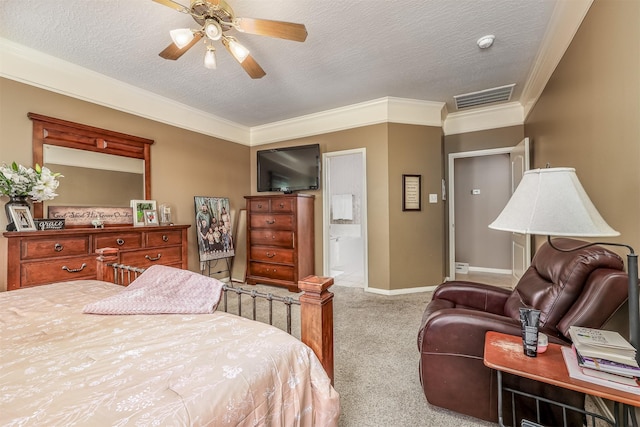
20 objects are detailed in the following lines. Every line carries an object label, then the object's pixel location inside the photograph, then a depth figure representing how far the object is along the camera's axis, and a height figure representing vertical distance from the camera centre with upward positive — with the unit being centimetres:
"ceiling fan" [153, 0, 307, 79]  179 +128
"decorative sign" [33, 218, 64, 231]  246 -5
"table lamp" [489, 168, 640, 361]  98 +0
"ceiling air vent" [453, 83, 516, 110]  349 +156
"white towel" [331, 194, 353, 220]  613 +21
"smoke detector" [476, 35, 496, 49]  246 +156
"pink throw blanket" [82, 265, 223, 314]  129 -39
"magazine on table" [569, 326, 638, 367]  97 -49
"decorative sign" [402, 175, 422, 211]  393 +30
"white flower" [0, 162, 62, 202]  231 +32
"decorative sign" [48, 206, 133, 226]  277 +3
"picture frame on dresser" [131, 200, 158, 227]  327 +10
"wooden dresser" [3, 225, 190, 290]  221 -31
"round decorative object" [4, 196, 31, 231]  234 +13
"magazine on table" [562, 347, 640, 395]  92 -59
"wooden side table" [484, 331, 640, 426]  93 -60
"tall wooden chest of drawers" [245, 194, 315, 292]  399 -35
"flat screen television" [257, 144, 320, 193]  433 +77
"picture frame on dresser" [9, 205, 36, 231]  231 +1
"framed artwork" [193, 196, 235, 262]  394 -17
